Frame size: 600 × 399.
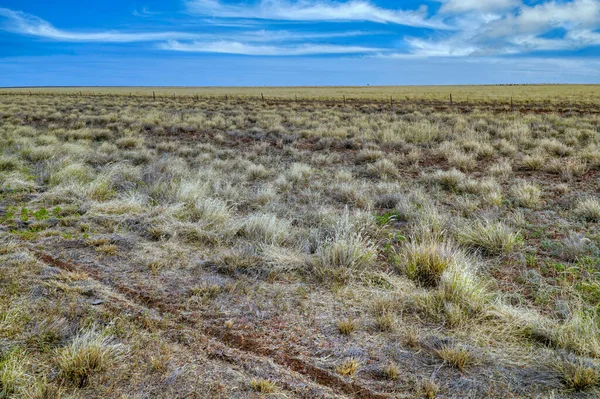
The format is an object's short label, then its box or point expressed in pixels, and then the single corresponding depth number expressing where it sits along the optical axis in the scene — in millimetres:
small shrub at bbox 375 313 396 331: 3600
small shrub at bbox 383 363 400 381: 3018
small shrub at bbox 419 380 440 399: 2825
